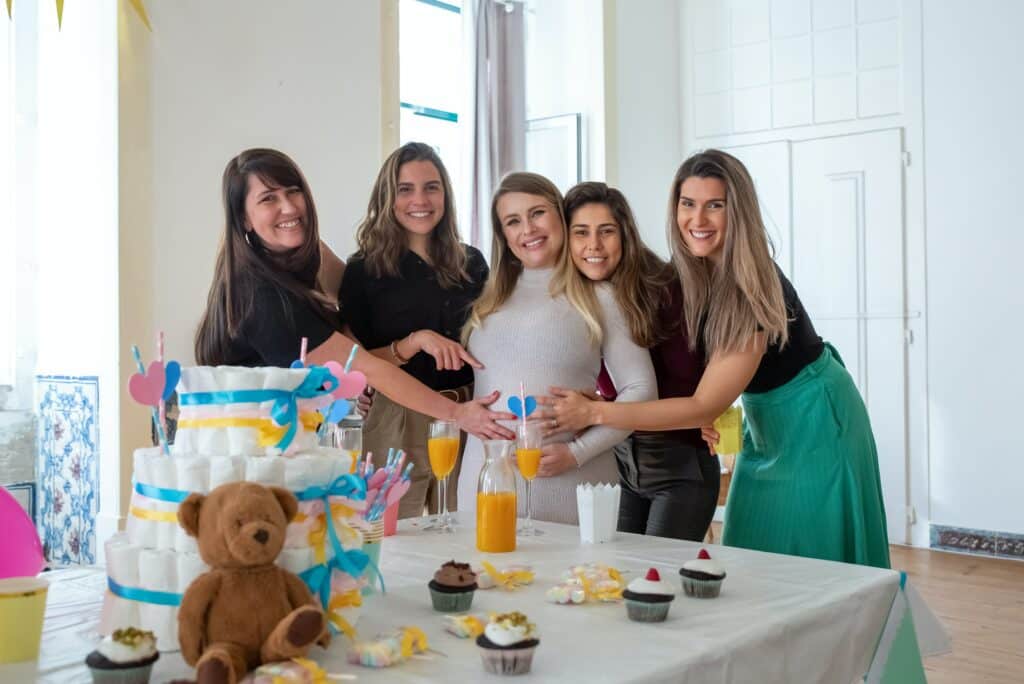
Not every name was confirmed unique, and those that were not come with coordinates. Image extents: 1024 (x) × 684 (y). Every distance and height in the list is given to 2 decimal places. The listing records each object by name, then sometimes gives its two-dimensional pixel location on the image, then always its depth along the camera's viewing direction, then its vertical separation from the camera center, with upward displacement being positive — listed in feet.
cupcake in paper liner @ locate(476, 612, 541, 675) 3.54 -1.08
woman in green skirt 6.89 -0.43
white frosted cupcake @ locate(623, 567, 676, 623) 4.19 -1.09
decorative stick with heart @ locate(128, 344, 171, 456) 3.80 -0.16
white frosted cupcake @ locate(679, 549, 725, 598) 4.60 -1.10
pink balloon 4.53 -0.91
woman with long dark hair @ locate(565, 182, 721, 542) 7.64 -0.21
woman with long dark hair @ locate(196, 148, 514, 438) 7.56 +0.35
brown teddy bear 3.37 -0.85
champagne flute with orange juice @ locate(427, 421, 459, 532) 6.31 -0.68
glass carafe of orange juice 5.69 -0.92
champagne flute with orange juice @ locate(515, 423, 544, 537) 6.03 -0.66
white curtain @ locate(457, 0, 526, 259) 17.83 +4.20
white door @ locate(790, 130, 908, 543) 17.35 +1.27
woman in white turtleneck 7.15 +0.02
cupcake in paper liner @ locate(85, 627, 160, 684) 3.33 -1.05
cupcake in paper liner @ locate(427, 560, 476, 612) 4.35 -1.08
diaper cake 3.71 -0.54
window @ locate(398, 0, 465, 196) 17.80 +4.74
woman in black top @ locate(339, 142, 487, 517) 8.64 +0.41
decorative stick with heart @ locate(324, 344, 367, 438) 4.37 -0.21
